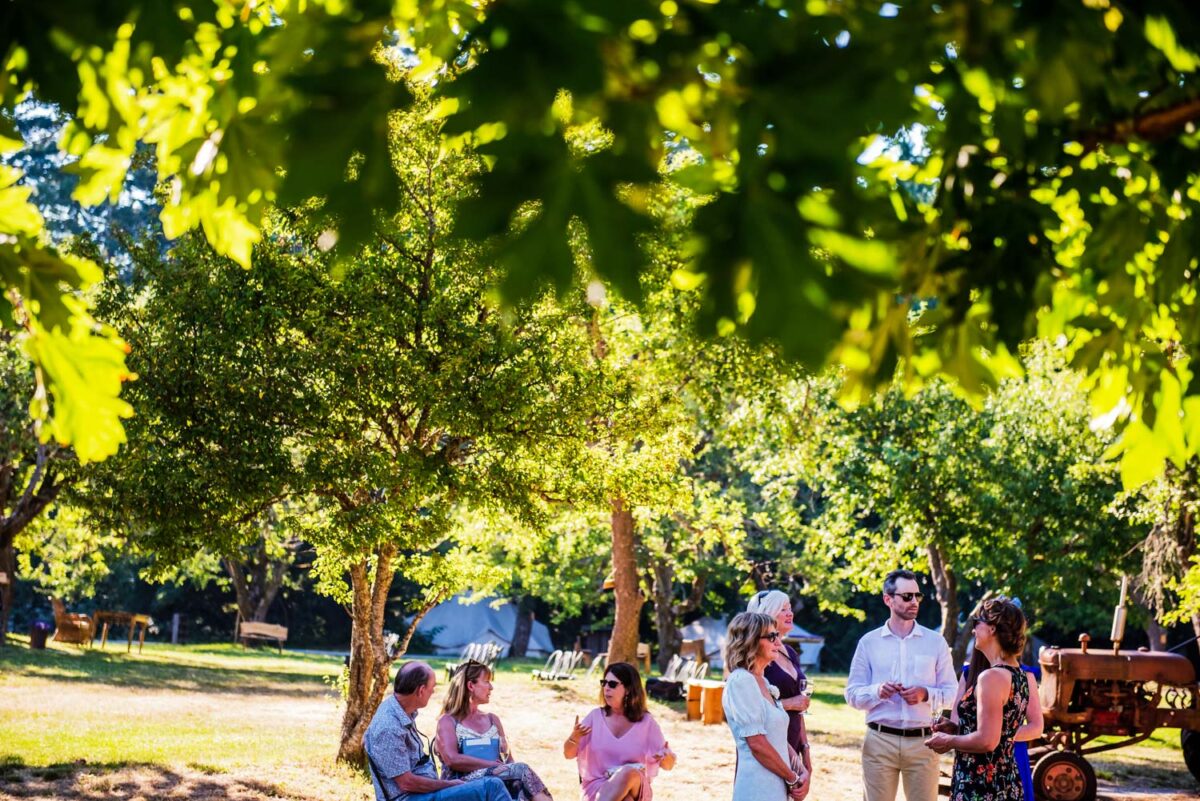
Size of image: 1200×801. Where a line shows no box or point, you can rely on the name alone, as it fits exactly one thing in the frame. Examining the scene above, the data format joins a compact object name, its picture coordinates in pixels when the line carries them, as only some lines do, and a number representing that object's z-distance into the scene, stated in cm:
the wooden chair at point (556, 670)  2825
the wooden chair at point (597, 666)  2899
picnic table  3014
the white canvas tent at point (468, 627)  4494
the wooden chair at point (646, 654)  3027
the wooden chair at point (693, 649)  2946
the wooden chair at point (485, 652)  2925
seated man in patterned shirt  718
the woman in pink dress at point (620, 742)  729
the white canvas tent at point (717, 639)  3994
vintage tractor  1330
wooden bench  3738
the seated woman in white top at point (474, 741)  767
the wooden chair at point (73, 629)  3103
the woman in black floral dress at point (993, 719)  588
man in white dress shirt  674
